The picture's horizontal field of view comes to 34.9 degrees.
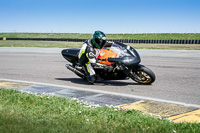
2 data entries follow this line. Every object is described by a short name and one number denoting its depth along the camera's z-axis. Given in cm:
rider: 859
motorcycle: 839
